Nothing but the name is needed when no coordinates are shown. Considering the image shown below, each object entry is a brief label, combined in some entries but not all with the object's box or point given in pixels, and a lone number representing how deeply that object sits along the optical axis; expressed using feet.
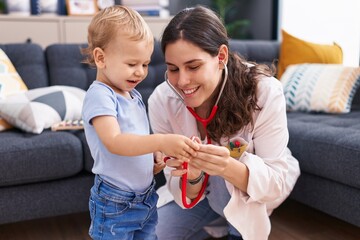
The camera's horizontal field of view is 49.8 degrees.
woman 3.72
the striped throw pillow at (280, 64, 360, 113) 6.62
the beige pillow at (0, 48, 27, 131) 5.98
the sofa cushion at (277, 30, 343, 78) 7.59
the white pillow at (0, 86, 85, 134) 5.56
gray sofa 4.80
